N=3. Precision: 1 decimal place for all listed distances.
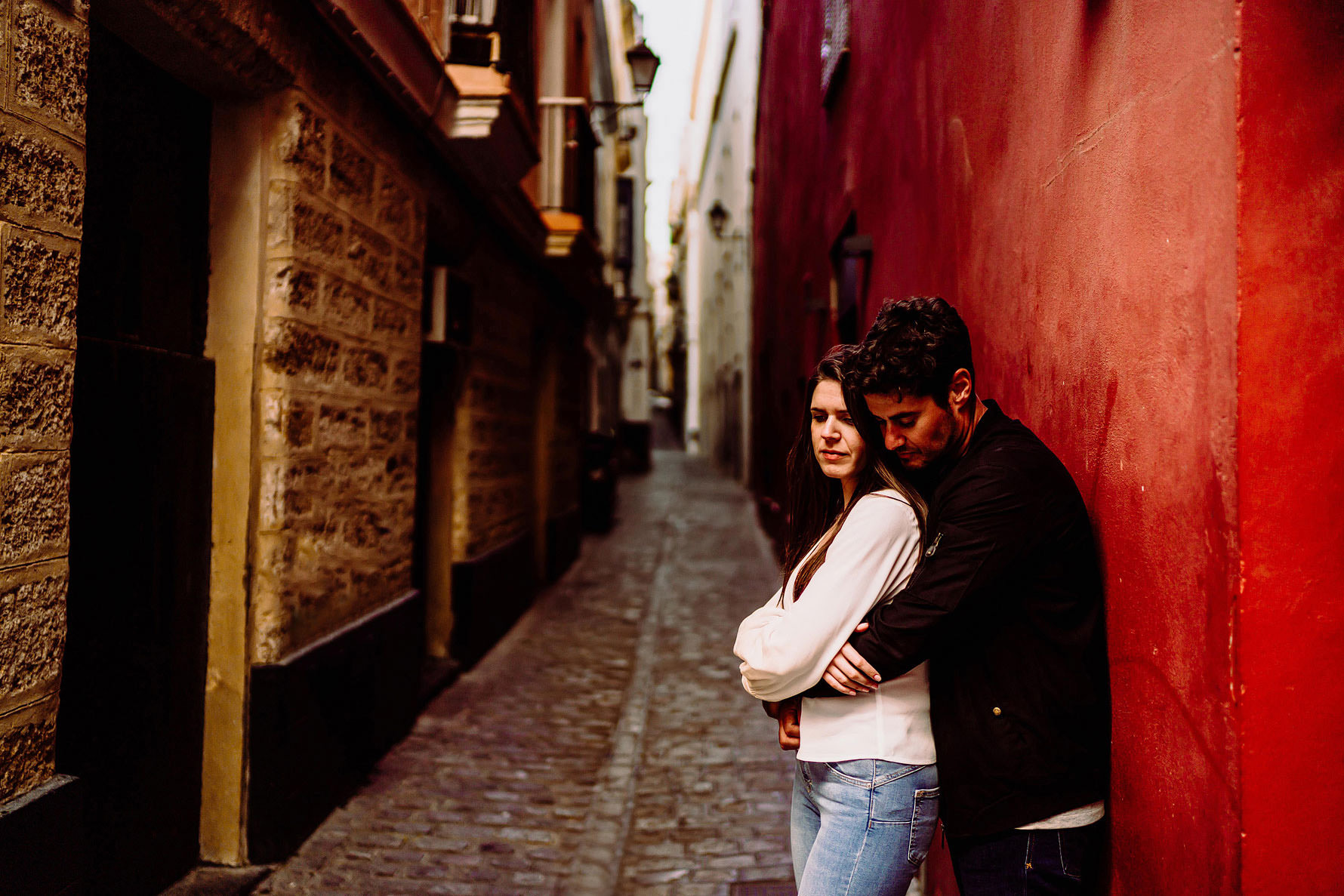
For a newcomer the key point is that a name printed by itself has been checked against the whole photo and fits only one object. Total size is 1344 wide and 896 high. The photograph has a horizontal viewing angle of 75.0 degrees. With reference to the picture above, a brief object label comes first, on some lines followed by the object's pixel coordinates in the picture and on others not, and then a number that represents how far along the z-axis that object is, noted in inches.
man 68.1
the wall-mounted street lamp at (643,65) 408.2
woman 71.4
